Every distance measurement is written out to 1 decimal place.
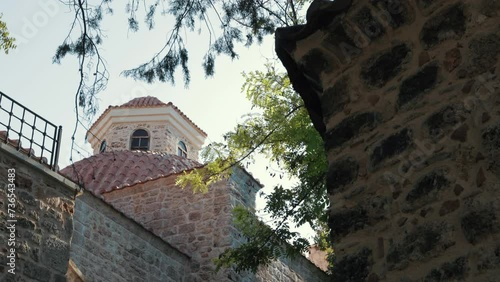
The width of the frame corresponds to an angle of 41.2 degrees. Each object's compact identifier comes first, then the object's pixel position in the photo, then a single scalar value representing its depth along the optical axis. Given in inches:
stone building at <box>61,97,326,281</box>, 417.1
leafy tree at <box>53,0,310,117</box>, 237.0
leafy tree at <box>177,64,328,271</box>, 358.0
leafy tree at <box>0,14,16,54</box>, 309.3
